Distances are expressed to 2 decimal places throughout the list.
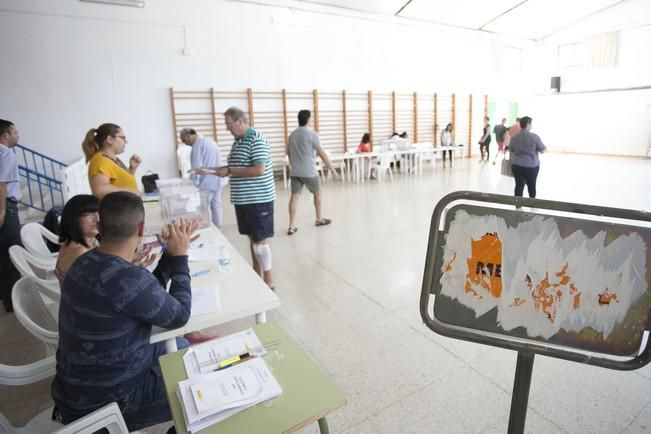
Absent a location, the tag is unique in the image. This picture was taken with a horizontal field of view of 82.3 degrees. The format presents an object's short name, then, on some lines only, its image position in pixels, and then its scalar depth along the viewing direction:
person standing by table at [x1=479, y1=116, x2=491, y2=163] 10.73
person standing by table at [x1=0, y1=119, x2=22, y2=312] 2.82
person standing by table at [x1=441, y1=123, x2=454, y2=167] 10.27
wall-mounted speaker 12.88
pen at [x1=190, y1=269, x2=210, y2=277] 1.84
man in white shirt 3.98
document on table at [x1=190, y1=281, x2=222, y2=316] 1.50
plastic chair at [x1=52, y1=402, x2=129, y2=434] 1.00
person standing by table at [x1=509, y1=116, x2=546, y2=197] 5.16
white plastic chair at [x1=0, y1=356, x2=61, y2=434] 1.27
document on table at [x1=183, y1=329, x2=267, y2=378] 1.16
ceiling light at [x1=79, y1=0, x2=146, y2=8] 6.59
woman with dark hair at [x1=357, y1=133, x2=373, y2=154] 8.81
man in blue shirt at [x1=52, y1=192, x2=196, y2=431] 1.15
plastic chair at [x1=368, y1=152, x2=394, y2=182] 8.47
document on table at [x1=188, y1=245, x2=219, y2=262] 2.03
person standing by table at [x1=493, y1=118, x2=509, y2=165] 10.41
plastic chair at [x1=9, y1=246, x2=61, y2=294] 1.93
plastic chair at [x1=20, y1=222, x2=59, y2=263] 2.55
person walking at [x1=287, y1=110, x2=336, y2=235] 4.62
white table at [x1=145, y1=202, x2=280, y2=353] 1.40
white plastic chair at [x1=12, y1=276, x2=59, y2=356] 1.50
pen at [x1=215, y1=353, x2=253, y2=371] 1.15
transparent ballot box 2.77
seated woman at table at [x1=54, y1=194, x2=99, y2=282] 1.71
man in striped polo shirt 2.71
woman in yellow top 2.52
